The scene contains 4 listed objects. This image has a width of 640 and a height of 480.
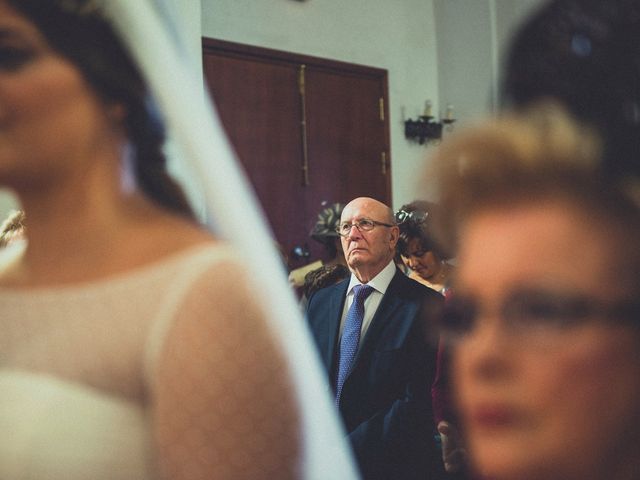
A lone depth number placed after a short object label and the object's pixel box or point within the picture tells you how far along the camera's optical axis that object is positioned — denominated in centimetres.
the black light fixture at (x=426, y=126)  712
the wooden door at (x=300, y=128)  597
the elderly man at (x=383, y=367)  214
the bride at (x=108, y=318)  72
